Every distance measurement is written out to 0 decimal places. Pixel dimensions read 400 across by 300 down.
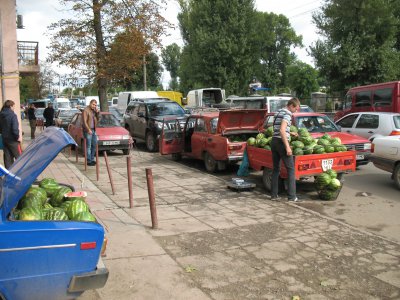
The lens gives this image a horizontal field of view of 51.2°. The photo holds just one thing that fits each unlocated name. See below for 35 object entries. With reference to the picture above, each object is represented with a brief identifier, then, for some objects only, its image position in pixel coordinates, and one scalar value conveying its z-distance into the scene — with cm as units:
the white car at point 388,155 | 874
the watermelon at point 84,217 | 372
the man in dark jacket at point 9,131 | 925
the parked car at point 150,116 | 1555
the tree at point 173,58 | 7959
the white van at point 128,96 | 2588
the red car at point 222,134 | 1022
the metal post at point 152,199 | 605
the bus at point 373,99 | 1483
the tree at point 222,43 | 3666
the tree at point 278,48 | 6555
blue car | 300
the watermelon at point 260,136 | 923
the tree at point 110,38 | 1792
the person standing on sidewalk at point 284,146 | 750
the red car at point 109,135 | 1402
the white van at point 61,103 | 4641
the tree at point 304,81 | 5794
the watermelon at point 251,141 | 930
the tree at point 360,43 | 2533
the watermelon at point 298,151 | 805
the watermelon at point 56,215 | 368
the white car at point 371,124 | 1133
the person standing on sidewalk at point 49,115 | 2053
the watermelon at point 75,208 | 382
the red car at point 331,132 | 1007
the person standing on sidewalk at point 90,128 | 1235
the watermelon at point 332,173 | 786
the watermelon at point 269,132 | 935
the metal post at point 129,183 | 732
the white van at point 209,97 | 2872
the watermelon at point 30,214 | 346
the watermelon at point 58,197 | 438
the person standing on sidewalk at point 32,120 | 2075
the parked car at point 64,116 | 2355
